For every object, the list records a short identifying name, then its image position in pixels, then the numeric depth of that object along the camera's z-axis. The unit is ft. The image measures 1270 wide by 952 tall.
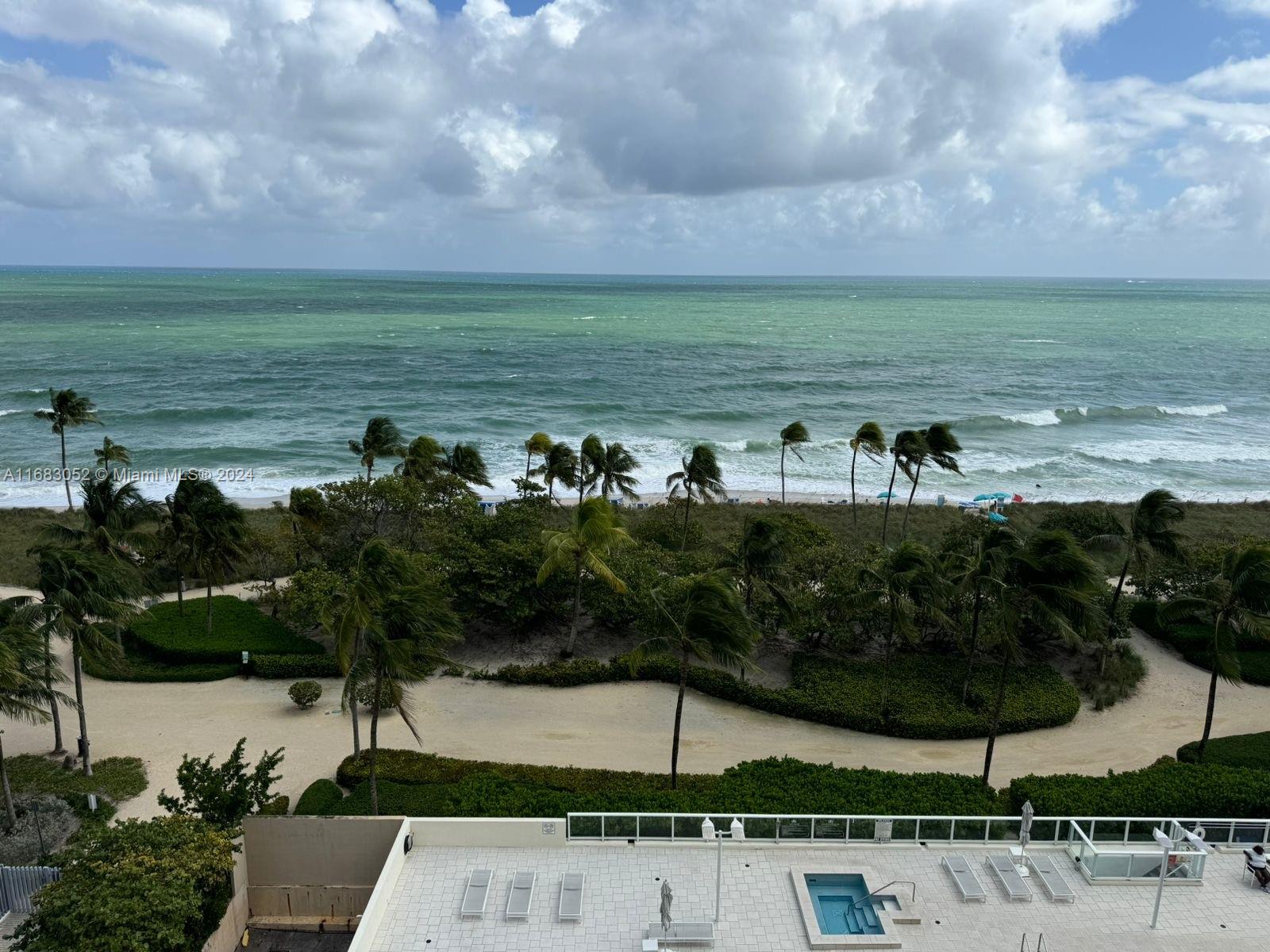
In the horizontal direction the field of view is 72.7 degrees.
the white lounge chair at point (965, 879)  45.98
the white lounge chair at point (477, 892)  44.80
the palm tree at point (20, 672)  59.59
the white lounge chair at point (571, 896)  44.39
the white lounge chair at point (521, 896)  44.55
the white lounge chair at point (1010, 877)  46.37
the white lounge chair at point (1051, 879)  46.29
